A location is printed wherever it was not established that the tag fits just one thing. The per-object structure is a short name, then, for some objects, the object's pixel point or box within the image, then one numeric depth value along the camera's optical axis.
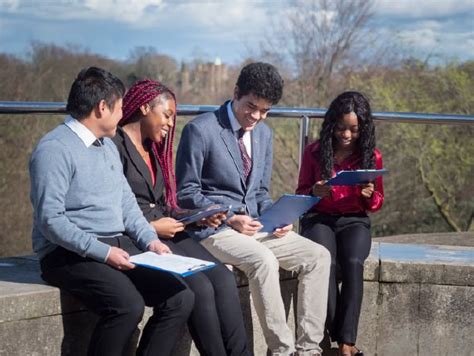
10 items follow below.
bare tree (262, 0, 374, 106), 15.77
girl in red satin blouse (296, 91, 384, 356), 4.86
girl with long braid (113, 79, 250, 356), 4.11
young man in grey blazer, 4.49
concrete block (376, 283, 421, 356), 5.05
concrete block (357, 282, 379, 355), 5.07
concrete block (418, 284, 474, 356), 5.02
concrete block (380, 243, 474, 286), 4.99
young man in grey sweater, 3.69
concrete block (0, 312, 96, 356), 3.71
